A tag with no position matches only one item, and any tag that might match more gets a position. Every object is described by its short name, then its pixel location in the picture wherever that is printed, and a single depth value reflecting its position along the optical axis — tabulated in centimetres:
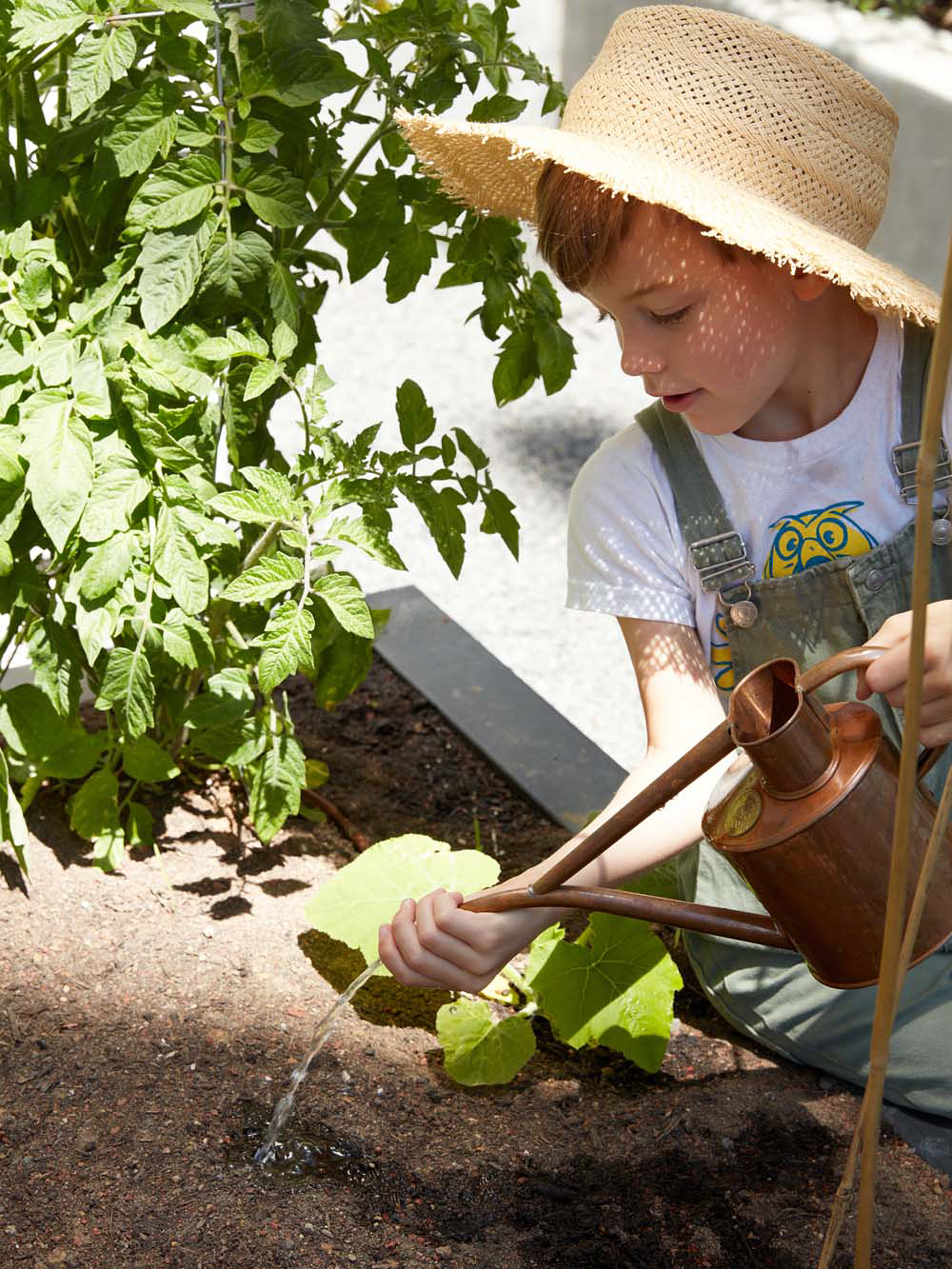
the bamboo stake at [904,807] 142
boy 178
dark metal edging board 235
